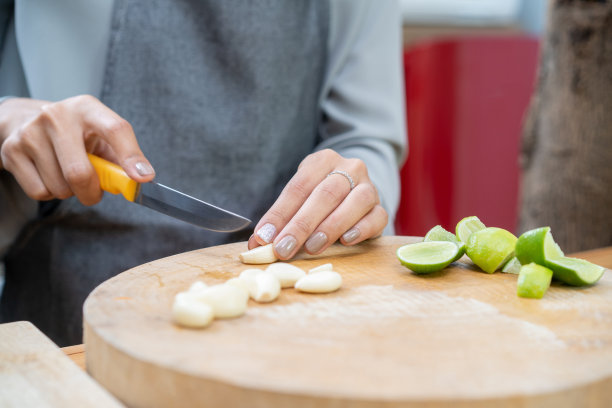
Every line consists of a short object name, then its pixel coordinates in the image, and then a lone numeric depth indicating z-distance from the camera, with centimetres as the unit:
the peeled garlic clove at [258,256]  98
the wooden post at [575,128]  185
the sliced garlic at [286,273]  86
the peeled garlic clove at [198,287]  78
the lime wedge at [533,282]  84
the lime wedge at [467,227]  104
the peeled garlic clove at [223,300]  74
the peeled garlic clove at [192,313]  71
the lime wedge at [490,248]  95
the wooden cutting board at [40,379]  62
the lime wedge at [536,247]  89
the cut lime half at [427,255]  93
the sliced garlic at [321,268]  91
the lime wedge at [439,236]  104
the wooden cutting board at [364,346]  58
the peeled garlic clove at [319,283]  85
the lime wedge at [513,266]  96
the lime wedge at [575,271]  88
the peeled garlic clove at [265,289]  81
